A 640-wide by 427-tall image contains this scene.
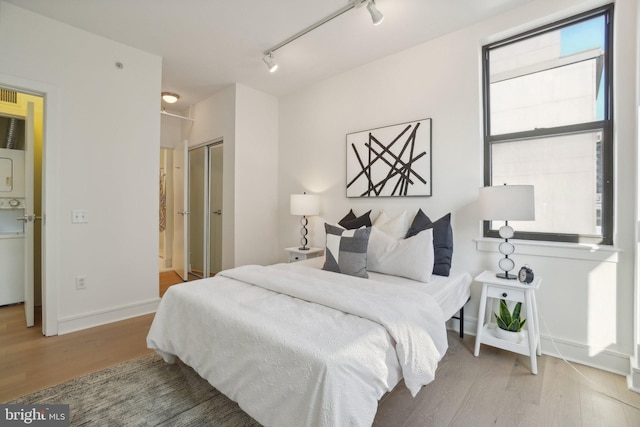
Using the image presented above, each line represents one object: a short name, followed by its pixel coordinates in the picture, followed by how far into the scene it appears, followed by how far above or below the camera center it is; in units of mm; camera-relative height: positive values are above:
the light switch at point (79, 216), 2729 -38
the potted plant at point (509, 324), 2150 -840
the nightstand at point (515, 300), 2035 -721
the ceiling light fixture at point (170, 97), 4191 +1669
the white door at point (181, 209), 4133 +44
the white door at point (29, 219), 2746 -66
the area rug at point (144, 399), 1571 -1105
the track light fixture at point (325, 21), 2152 +1633
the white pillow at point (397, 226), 2799 -138
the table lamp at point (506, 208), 2078 +28
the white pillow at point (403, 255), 2258 -351
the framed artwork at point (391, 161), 2869 +538
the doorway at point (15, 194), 3260 +200
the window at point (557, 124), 2160 +708
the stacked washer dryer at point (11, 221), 3246 -103
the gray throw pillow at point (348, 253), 2297 -330
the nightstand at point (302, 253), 3514 -505
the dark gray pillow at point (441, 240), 2438 -240
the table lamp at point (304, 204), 3568 +96
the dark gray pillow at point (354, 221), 3098 -98
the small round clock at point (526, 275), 2088 -453
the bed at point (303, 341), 1097 -592
